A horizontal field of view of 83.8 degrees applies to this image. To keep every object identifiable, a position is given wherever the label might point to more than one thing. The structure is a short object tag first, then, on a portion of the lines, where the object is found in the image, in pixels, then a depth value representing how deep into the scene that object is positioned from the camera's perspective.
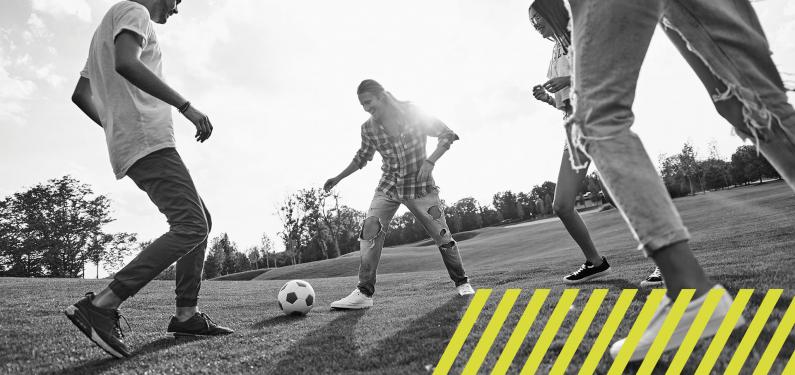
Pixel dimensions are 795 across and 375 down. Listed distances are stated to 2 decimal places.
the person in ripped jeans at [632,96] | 1.58
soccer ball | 4.87
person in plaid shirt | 5.54
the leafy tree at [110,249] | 49.81
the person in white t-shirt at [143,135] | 3.09
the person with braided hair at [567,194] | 4.06
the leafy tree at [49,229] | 45.97
